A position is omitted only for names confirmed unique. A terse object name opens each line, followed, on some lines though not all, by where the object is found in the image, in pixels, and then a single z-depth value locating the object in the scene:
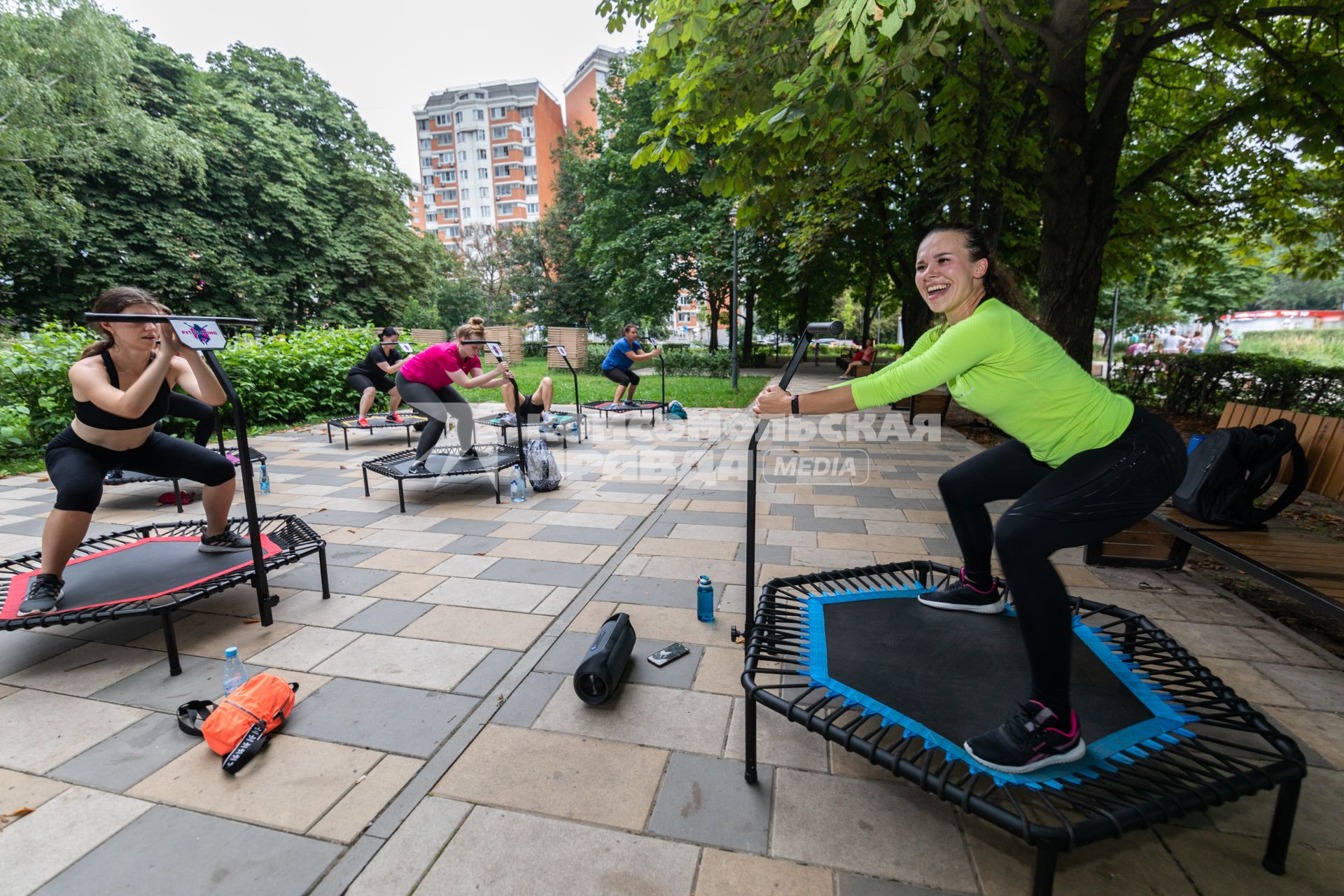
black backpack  3.28
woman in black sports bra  2.91
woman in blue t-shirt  10.43
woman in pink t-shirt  5.95
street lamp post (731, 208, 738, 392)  16.31
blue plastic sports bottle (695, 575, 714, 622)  3.11
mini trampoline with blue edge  1.57
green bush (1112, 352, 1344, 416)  8.55
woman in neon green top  1.80
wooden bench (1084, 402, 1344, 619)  2.60
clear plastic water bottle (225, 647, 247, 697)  2.43
